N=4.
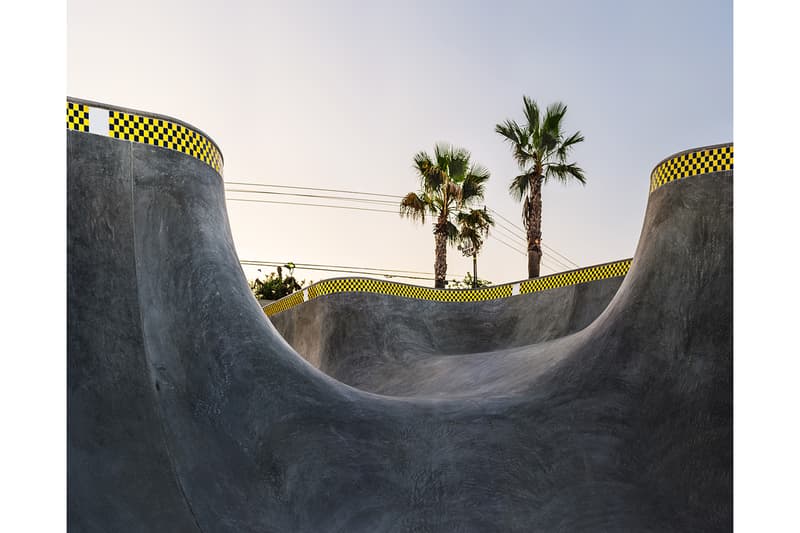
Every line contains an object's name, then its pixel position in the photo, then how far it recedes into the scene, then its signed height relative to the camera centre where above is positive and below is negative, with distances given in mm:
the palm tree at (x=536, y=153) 20031 +3590
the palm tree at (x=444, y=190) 23516 +2873
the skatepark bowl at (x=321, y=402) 5582 -1447
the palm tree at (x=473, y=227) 24953 +1551
